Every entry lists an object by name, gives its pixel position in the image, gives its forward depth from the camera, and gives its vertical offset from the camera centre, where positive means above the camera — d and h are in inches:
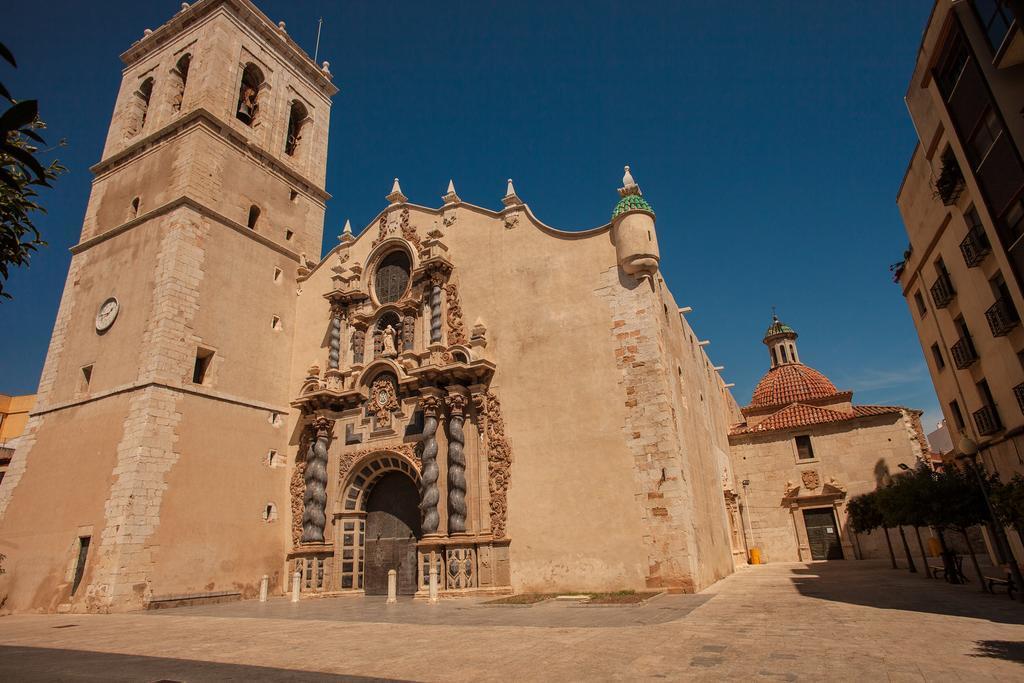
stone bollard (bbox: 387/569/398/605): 581.6 -11.8
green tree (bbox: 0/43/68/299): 92.7 +98.7
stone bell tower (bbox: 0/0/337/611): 632.4 +281.4
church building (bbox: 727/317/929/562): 1005.2 +133.7
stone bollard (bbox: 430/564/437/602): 560.1 -11.7
